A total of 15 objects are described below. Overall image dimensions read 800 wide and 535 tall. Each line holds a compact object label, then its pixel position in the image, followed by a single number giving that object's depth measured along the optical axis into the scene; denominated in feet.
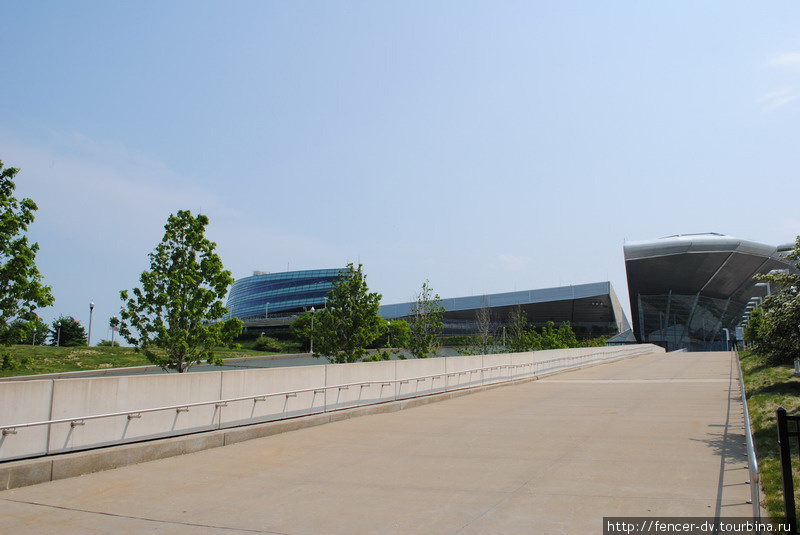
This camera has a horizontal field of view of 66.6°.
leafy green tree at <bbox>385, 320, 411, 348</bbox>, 117.54
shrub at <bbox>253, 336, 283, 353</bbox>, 245.00
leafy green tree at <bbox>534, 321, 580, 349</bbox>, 170.88
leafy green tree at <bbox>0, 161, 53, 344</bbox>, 44.55
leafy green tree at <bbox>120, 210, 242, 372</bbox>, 58.39
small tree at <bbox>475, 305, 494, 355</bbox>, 149.18
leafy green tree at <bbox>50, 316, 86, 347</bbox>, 246.06
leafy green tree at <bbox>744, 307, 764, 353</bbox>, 98.92
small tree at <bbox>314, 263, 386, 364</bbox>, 82.58
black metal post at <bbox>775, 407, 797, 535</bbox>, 16.42
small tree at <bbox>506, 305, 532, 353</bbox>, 158.20
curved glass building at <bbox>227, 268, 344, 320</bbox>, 342.44
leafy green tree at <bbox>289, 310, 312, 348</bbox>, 181.17
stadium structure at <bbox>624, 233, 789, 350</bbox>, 248.52
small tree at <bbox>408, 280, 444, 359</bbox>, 106.11
